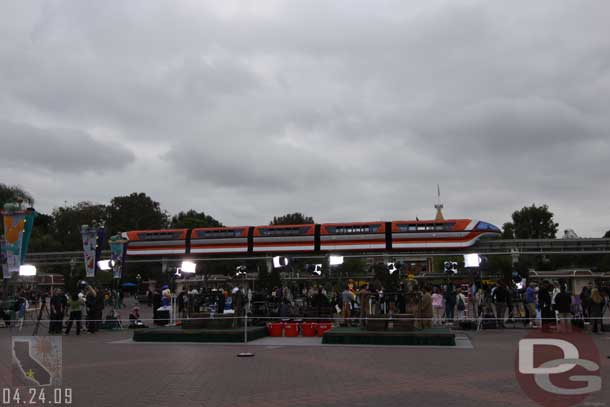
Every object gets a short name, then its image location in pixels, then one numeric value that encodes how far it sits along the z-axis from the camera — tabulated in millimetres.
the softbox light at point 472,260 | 20547
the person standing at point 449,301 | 20703
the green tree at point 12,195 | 46153
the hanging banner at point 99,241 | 25814
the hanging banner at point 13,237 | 22969
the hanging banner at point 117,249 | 28267
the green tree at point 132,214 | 85312
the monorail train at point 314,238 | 39469
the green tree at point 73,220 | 78062
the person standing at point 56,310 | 18578
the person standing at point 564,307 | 16906
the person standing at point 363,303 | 17469
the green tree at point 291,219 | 85438
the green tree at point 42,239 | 64688
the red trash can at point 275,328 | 17812
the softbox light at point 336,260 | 22453
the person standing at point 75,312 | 18625
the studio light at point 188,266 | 21719
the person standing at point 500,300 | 19266
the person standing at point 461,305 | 20922
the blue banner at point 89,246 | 25594
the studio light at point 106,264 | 26641
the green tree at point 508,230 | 88875
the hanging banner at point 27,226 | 23422
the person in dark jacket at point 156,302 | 21531
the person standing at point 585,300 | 18500
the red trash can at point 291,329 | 17688
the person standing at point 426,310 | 16828
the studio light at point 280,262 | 21891
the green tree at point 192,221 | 79688
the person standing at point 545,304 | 17578
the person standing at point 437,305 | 20297
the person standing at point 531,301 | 19125
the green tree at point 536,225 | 88000
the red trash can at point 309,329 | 17661
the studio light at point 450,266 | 22620
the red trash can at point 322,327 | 17578
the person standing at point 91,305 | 19250
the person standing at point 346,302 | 19656
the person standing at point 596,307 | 17516
